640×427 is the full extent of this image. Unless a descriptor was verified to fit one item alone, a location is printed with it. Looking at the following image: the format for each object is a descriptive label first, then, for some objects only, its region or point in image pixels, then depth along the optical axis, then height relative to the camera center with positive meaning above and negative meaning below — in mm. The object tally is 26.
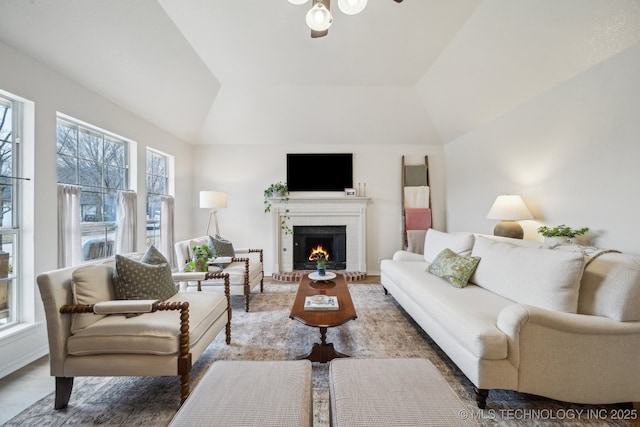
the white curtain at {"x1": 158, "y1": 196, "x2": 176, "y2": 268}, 4047 -162
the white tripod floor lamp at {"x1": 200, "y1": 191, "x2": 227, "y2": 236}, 4082 +298
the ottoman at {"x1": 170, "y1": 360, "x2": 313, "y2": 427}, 970 -738
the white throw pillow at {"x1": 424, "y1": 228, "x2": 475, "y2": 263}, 2977 -347
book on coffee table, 2164 -733
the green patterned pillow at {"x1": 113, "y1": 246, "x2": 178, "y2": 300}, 1842 -439
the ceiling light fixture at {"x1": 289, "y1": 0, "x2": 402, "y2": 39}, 1717 +1383
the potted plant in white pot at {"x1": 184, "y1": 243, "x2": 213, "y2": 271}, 2760 -436
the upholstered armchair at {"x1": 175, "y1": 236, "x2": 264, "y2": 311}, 3172 -707
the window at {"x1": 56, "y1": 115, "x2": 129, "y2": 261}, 2625 +510
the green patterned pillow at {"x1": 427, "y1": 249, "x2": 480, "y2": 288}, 2539 -539
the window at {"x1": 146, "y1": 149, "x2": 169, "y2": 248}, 3861 +456
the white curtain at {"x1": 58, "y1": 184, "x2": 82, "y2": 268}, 2412 -61
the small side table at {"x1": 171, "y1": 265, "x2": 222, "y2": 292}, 2426 -534
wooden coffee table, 1961 -773
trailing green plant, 4863 +395
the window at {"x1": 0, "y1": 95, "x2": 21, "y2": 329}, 2080 +99
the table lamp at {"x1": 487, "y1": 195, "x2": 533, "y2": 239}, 2922 -4
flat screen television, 5000 +855
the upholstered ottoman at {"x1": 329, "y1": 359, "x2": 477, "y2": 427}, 973 -749
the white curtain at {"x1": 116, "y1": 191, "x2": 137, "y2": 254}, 3143 -45
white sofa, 1553 -727
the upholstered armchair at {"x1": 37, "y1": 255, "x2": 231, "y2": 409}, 1598 -726
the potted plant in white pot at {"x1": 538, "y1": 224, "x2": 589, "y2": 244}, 2334 -189
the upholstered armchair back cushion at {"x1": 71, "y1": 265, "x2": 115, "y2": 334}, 1647 -457
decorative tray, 2923 -680
